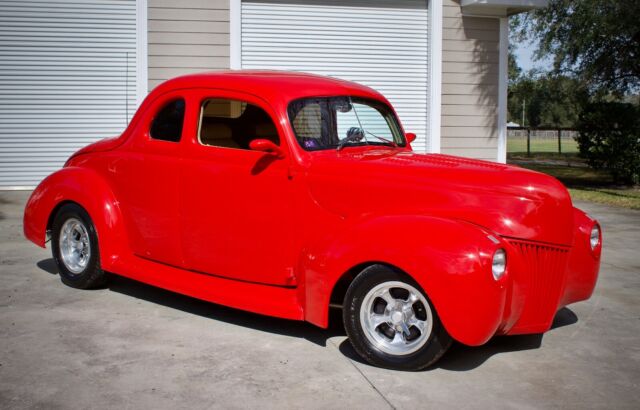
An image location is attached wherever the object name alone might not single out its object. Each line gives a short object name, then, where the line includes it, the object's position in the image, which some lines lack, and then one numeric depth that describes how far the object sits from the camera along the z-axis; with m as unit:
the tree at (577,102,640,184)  14.90
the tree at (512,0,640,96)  15.70
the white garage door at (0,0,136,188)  12.53
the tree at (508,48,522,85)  52.37
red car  4.33
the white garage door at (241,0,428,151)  12.64
